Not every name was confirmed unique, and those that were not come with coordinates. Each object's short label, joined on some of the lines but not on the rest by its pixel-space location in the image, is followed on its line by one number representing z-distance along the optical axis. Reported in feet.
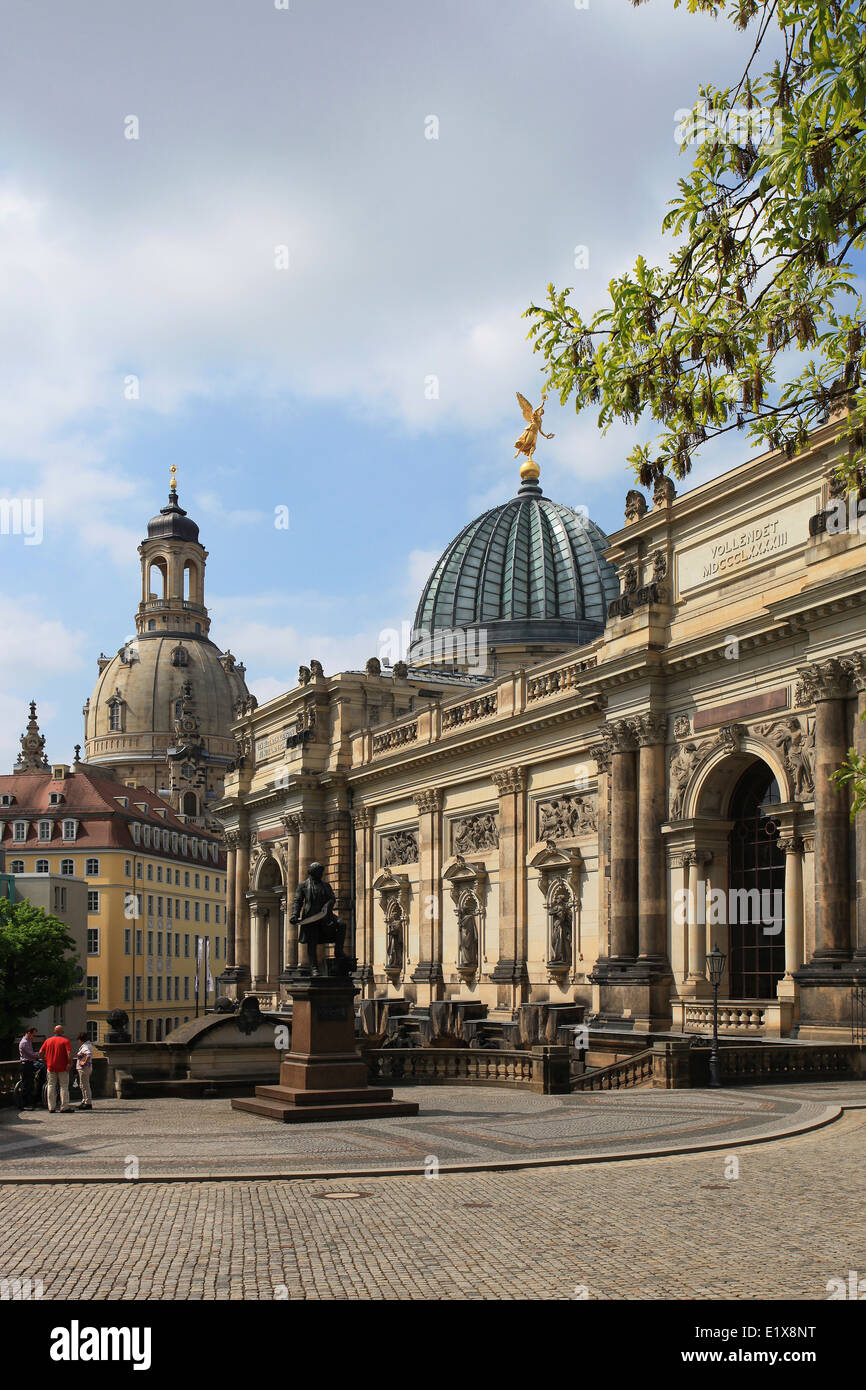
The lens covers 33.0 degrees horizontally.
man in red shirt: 85.30
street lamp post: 97.59
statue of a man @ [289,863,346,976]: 87.15
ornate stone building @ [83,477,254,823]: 525.75
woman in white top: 89.51
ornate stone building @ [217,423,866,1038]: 106.63
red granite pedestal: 78.12
